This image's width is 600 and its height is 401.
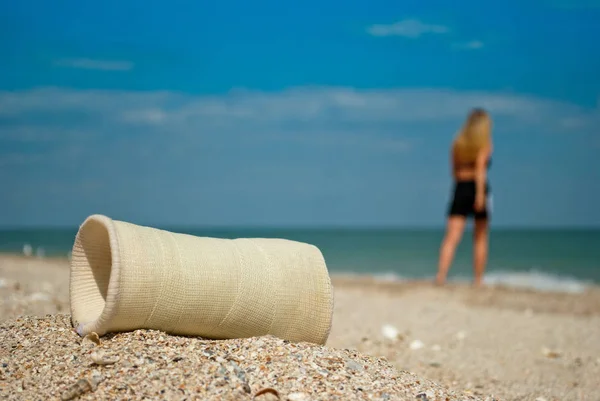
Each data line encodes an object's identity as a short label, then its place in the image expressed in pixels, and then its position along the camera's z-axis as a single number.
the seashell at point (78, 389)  3.04
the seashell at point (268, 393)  3.07
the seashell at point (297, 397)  3.09
